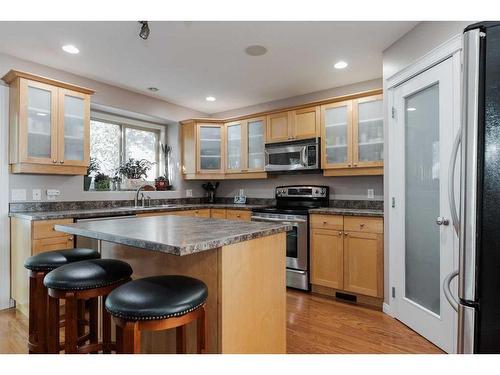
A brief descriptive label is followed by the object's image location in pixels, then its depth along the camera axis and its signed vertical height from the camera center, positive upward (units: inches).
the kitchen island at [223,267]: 58.7 -17.6
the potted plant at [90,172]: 155.3 +7.6
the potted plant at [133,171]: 166.1 +8.9
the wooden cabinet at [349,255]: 121.1 -29.2
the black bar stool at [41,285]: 72.8 -24.0
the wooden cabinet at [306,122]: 155.3 +33.6
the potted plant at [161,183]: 189.3 +2.2
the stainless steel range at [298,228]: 141.3 -19.4
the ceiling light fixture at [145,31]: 81.7 +42.0
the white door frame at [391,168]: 99.7 +6.8
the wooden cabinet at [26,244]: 106.7 -20.8
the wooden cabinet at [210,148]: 193.2 +24.7
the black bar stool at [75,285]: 60.1 -19.8
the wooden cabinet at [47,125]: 115.8 +25.0
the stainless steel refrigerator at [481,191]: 39.9 -0.6
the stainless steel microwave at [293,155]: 154.7 +16.6
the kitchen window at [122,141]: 167.3 +26.9
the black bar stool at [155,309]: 47.0 -19.2
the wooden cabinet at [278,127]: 166.5 +33.3
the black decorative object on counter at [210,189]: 212.7 -1.8
